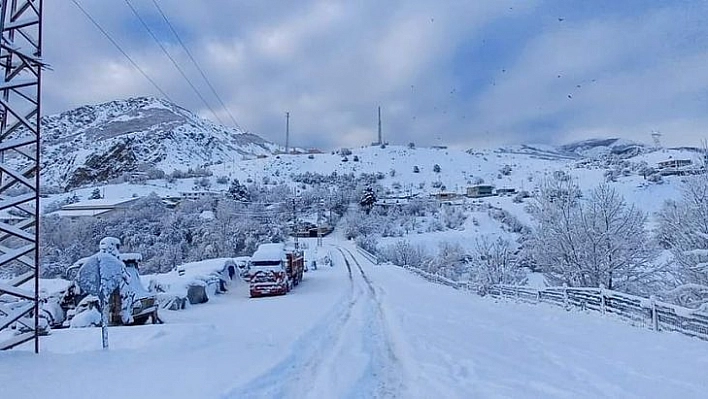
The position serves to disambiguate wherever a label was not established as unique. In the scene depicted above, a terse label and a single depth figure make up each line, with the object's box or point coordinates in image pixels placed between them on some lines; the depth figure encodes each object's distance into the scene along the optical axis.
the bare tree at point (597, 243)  26.44
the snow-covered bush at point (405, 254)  62.34
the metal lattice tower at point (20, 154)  7.24
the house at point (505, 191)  100.34
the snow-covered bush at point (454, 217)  79.62
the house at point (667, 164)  77.66
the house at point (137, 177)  111.63
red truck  23.55
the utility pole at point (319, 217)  78.31
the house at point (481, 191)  107.14
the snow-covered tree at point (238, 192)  93.69
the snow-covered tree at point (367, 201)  101.19
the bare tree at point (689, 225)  23.22
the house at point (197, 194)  83.64
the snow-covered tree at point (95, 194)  85.10
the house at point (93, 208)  63.92
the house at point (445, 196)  104.95
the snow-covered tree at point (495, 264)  39.41
